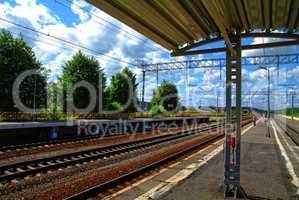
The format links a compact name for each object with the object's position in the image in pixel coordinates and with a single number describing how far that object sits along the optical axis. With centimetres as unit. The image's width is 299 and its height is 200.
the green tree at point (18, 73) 3384
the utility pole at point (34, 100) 3224
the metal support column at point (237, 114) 697
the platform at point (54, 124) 1901
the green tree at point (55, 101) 4444
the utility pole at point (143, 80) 5288
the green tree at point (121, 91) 5241
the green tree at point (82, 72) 4678
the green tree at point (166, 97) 6944
